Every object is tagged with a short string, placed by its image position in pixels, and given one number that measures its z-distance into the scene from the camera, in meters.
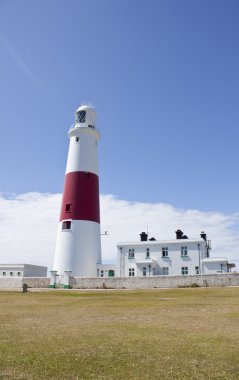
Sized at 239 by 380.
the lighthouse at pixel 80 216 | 42.47
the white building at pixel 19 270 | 53.00
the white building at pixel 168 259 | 44.44
